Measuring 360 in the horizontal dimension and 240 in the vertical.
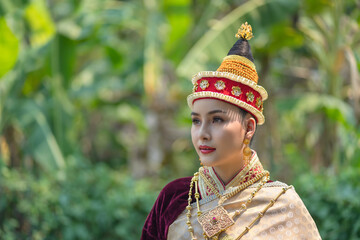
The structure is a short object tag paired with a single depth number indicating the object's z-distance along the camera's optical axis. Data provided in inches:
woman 159.2
